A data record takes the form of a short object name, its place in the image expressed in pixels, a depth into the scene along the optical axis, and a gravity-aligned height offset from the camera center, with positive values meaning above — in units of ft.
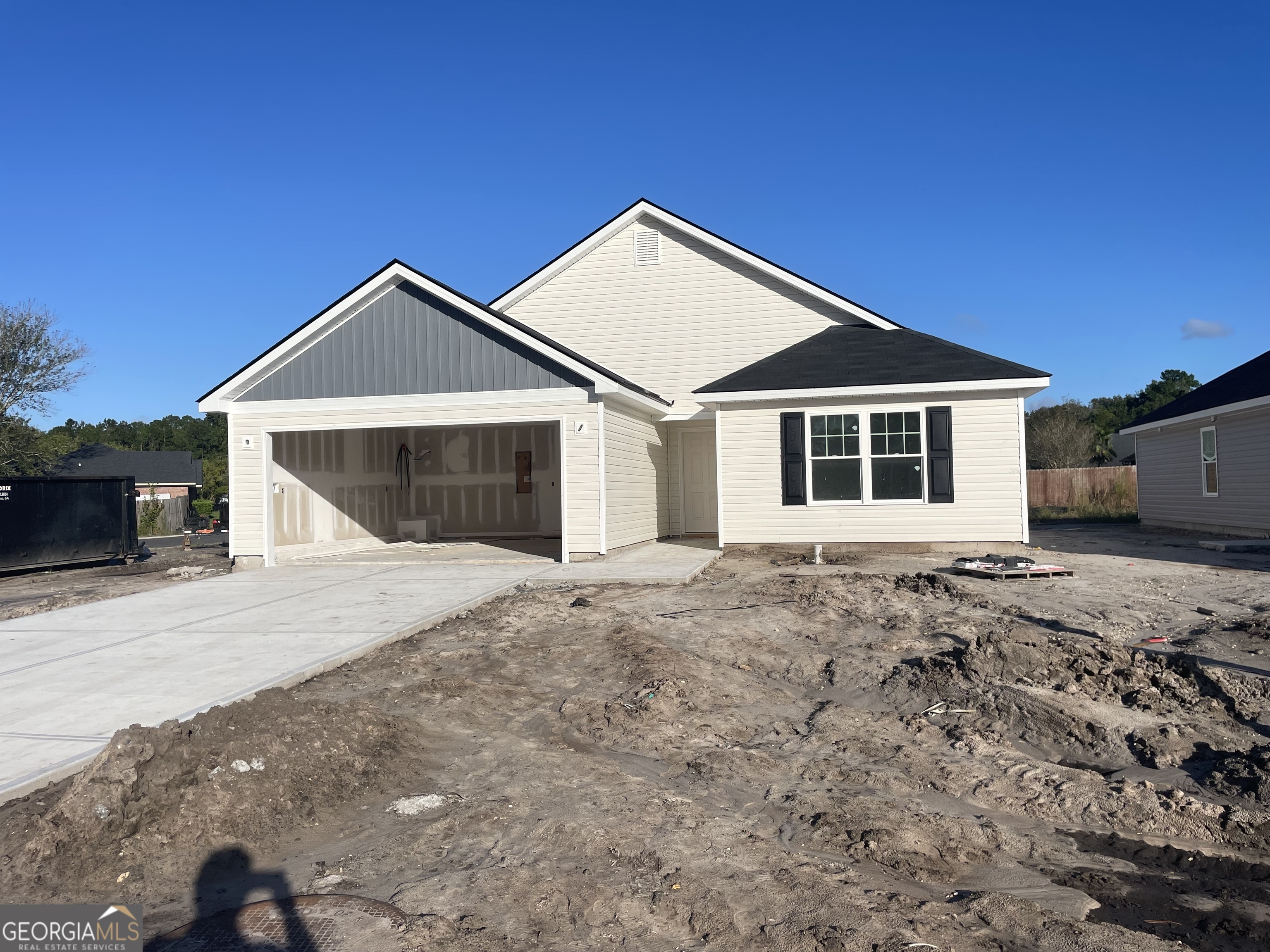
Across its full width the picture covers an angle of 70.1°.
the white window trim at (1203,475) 65.26 +0.36
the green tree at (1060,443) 139.44 +6.39
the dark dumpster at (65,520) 57.88 -0.80
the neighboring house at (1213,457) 57.62 +1.65
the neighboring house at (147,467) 152.25 +7.30
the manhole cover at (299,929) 11.87 -5.80
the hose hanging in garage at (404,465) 68.44 +2.66
